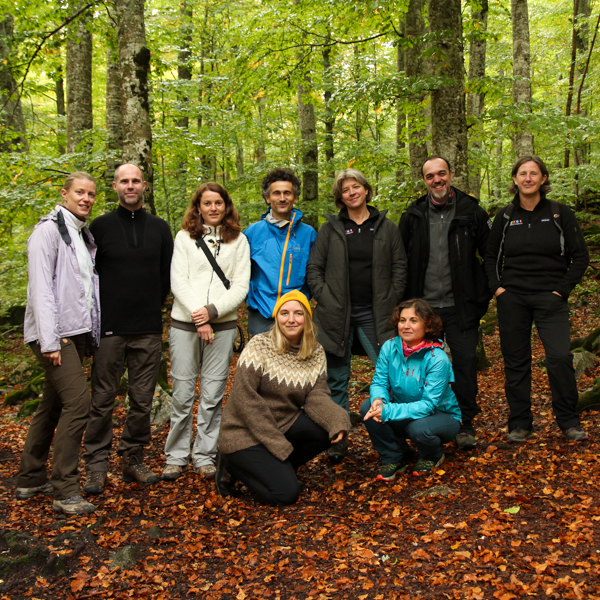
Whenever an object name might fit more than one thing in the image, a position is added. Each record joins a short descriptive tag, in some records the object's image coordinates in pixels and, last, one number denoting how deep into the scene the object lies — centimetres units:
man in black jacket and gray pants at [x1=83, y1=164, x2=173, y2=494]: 418
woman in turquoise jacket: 400
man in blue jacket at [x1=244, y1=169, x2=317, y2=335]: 455
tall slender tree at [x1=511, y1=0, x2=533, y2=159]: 1048
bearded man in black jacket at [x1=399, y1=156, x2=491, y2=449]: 443
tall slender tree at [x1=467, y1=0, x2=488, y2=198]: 735
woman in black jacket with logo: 420
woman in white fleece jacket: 439
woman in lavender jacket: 364
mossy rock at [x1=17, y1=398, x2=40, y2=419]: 700
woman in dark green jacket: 446
